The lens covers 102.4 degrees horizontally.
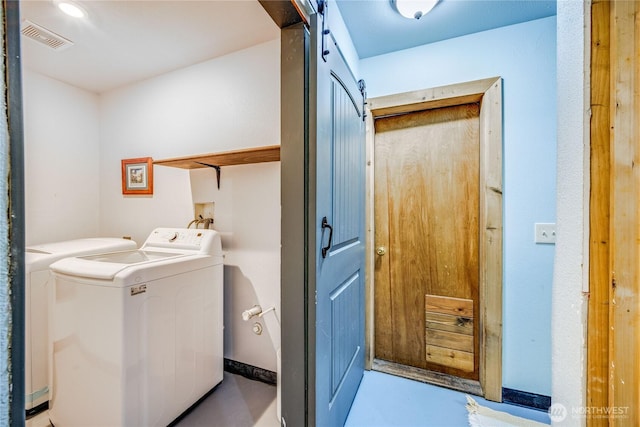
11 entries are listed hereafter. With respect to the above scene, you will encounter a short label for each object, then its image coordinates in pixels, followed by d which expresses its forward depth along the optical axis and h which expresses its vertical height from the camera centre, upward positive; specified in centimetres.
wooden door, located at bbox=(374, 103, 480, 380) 177 -21
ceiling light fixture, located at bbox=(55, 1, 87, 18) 140 +114
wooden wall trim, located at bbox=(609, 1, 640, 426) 61 +0
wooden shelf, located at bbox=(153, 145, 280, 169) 149 +33
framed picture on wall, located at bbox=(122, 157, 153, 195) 215 +30
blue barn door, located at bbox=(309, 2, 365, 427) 103 -6
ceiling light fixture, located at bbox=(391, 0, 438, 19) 135 +109
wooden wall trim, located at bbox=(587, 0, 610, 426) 66 -2
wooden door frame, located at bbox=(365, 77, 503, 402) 160 -2
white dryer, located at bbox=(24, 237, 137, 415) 143 -66
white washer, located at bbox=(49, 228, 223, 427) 117 -64
